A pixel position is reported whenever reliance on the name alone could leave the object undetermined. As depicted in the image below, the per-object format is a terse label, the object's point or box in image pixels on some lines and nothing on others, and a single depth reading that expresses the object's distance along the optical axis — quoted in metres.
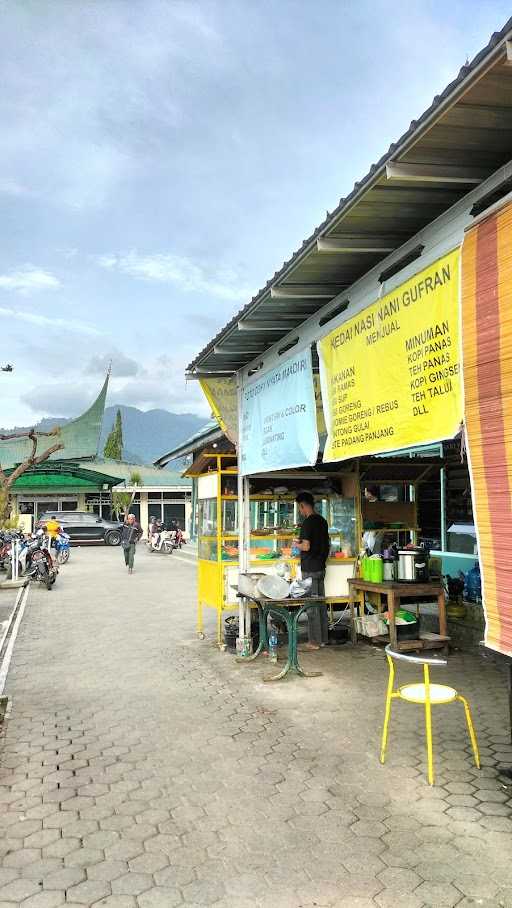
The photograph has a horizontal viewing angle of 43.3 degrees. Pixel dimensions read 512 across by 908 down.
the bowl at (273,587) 6.81
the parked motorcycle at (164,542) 26.16
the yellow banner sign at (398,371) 3.70
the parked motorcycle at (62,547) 20.98
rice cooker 7.64
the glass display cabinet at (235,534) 8.12
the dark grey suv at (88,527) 29.05
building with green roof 35.69
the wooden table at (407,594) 7.41
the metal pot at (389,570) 7.88
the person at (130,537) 17.62
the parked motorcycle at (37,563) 14.86
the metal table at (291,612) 6.55
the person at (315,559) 7.98
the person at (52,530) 20.77
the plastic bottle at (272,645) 7.46
